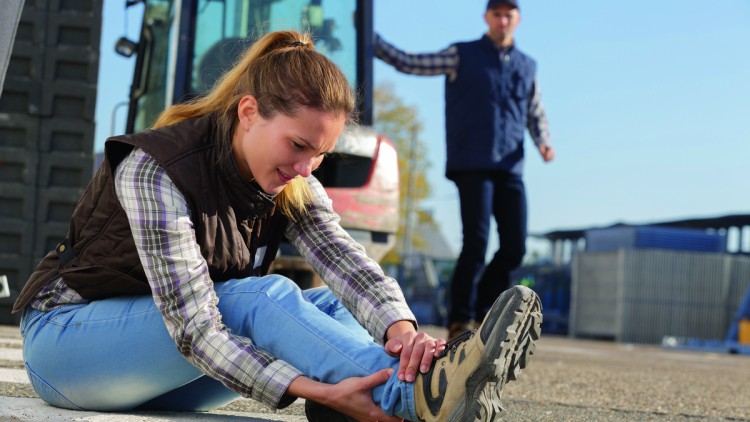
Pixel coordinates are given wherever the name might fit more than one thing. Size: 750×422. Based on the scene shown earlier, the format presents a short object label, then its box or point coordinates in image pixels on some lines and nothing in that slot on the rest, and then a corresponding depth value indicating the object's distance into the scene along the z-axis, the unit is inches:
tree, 1441.9
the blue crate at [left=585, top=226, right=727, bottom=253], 1275.8
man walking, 254.2
